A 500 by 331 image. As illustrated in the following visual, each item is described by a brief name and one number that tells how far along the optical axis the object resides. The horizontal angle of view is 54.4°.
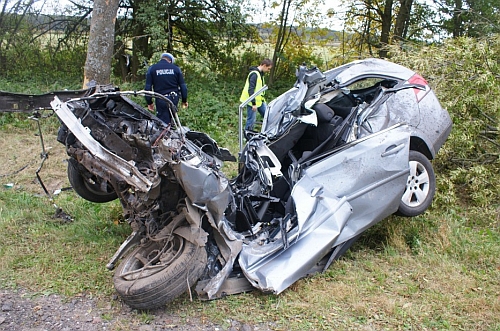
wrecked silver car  3.79
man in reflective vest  8.96
